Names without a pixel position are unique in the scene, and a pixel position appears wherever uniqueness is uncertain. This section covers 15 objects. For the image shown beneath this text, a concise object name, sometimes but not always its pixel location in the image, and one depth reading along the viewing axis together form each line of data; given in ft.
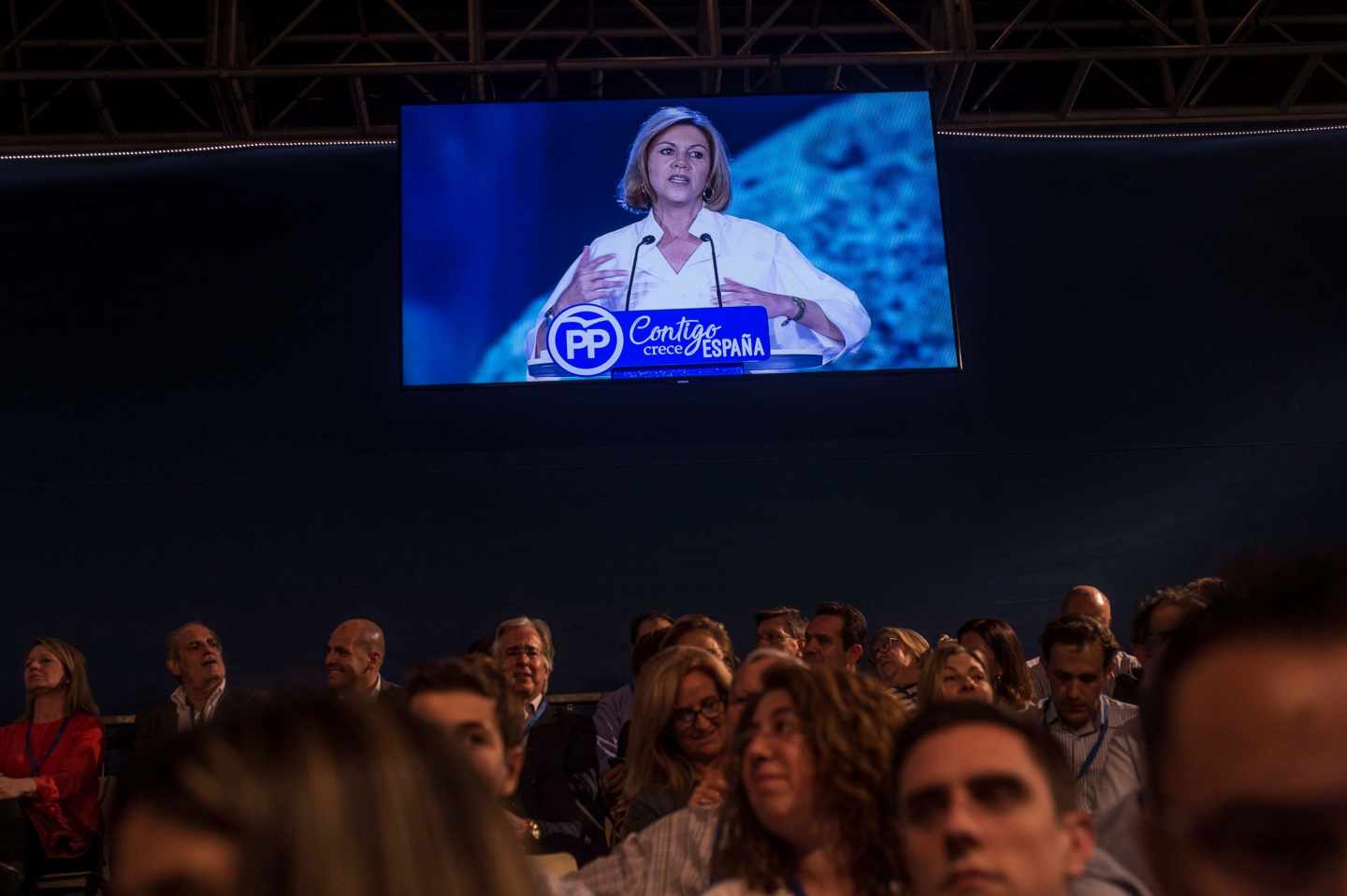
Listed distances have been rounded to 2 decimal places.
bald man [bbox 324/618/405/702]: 16.49
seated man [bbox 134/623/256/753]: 16.97
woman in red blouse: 15.02
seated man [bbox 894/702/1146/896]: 5.64
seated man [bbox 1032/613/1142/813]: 12.10
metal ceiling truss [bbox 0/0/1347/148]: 21.90
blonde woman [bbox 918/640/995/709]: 11.75
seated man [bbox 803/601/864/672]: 16.76
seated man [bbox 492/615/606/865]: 12.52
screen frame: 20.27
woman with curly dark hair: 7.16
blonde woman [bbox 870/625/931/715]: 16.72
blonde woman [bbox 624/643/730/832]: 10.52
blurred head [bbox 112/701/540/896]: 2.00
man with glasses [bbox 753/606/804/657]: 16.08
